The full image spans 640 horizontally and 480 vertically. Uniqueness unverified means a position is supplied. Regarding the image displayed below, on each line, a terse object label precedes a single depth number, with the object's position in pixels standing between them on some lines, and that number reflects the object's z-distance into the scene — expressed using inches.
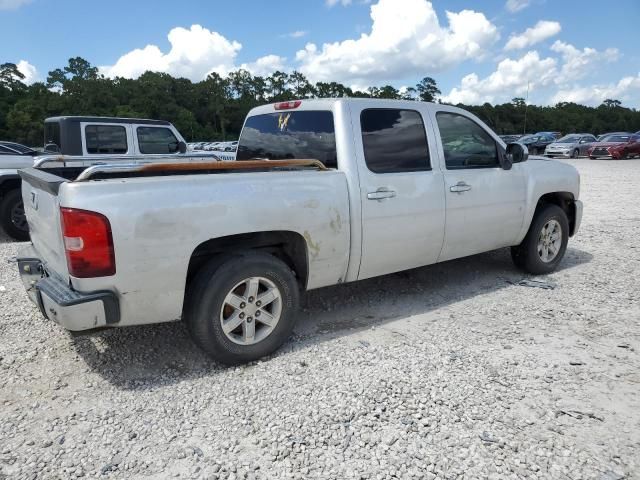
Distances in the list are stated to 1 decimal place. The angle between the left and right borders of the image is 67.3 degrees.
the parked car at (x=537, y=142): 1441.9
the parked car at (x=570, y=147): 1216.8
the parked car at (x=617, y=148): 1101.7
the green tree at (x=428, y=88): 3630.7
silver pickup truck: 113.0
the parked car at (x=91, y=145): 304.7
